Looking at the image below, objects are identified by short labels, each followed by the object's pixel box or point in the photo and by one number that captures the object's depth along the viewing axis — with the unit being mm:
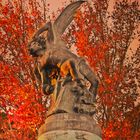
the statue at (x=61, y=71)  10927
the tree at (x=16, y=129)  19231
